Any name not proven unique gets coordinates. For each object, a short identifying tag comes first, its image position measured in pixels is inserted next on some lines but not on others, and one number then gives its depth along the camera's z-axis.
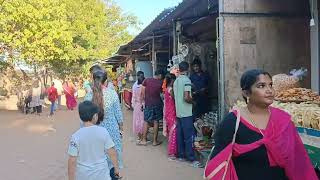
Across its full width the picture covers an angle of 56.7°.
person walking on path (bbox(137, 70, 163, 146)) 6.68
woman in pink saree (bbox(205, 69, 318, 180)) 1.80
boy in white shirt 2.62
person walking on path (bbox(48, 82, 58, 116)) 13.67
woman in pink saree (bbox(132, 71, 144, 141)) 7.18
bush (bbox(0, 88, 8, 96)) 19.88
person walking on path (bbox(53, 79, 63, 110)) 14.87
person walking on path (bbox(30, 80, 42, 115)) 13.61
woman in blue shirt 3.38
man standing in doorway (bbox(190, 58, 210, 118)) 5.98
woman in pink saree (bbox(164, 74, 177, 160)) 5.64
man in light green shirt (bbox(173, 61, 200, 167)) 5.22
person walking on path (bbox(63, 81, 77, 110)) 15.32
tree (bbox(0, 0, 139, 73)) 12.72
